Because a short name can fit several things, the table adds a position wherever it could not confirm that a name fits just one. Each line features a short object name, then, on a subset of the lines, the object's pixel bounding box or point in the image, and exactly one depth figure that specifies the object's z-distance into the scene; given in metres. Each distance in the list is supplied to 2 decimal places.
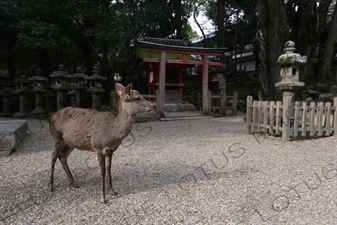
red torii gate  10.28
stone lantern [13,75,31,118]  10.34
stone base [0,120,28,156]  4.70
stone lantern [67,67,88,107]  10.02
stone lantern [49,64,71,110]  9.76
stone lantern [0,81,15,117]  10.98
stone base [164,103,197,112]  12.70
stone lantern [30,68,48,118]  10.22
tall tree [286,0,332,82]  11.79
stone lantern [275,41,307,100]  5.85
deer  2.69
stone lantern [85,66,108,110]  9.78
